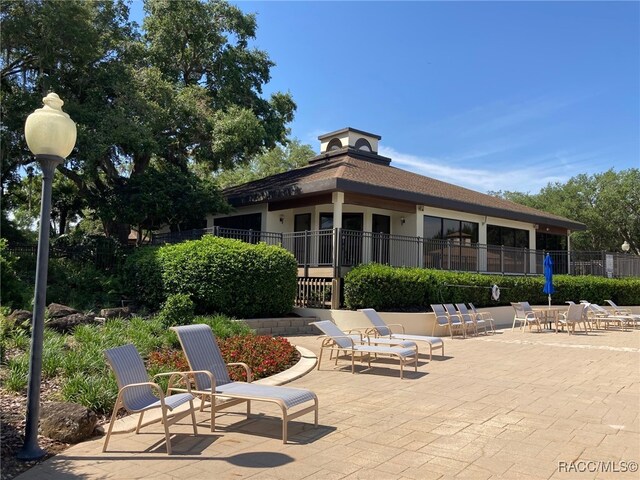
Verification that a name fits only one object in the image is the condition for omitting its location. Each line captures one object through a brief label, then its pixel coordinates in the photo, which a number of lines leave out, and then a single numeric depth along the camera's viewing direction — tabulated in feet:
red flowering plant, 24.32
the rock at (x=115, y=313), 34.96
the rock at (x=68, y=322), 28.94
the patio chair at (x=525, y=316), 52.44
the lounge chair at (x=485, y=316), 49.95
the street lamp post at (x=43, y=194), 14.99
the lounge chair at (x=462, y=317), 45.55
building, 51.85
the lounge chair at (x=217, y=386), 16.56
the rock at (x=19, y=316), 26.76
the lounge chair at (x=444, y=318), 44.83
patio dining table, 53.88
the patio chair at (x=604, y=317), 57.36
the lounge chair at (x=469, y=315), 47.29
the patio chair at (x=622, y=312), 63.49
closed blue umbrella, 58.54
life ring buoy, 58.23
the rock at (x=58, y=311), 31.23
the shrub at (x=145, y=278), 43.16
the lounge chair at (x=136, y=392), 15.21
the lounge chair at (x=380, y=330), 34.71
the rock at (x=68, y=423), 16.19
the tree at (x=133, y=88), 50.57
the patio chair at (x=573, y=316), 51.87
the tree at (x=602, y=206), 131.44
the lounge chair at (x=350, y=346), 27.02
